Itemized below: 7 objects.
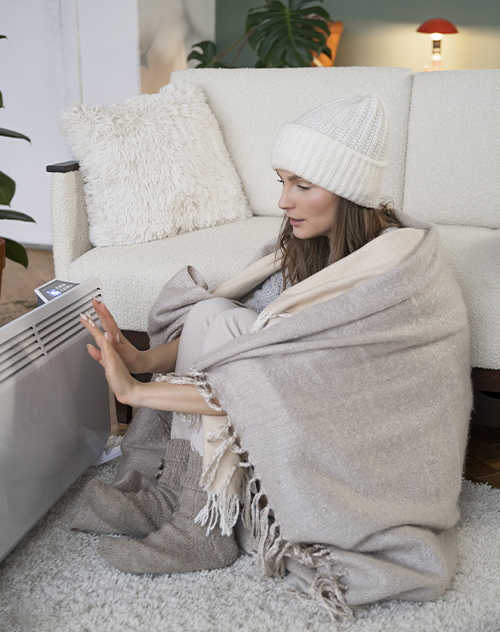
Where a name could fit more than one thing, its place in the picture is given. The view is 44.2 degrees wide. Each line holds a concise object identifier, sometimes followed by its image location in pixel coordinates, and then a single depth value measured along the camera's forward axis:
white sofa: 1.51
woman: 0.95
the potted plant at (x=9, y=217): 1.79
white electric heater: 1.02
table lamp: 4.19
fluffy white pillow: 1.65
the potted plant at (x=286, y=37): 3.13
